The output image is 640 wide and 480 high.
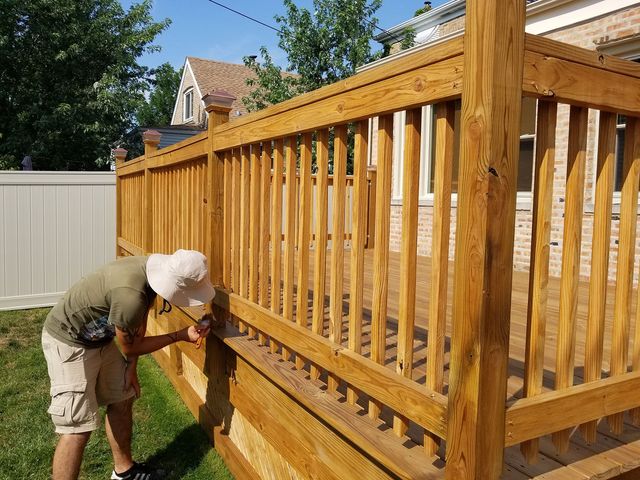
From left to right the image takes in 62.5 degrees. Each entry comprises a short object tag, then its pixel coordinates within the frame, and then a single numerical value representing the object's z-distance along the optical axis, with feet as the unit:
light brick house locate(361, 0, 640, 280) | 17.74
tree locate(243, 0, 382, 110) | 46.62
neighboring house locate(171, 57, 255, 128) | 72.28
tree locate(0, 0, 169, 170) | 48.16
